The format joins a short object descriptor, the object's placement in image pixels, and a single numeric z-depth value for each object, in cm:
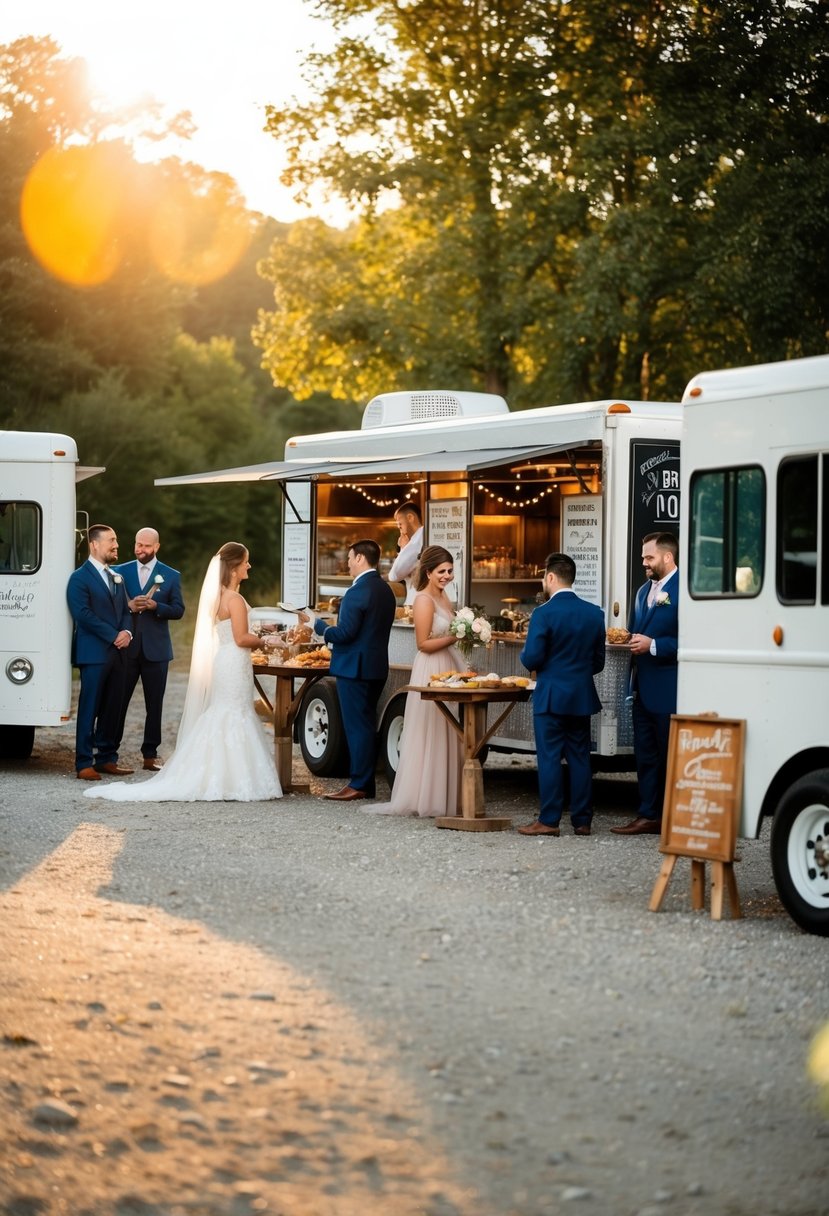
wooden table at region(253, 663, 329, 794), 1407
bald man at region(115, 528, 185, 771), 1512
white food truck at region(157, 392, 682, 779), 1236
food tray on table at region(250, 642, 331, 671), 1409
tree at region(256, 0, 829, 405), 2744
